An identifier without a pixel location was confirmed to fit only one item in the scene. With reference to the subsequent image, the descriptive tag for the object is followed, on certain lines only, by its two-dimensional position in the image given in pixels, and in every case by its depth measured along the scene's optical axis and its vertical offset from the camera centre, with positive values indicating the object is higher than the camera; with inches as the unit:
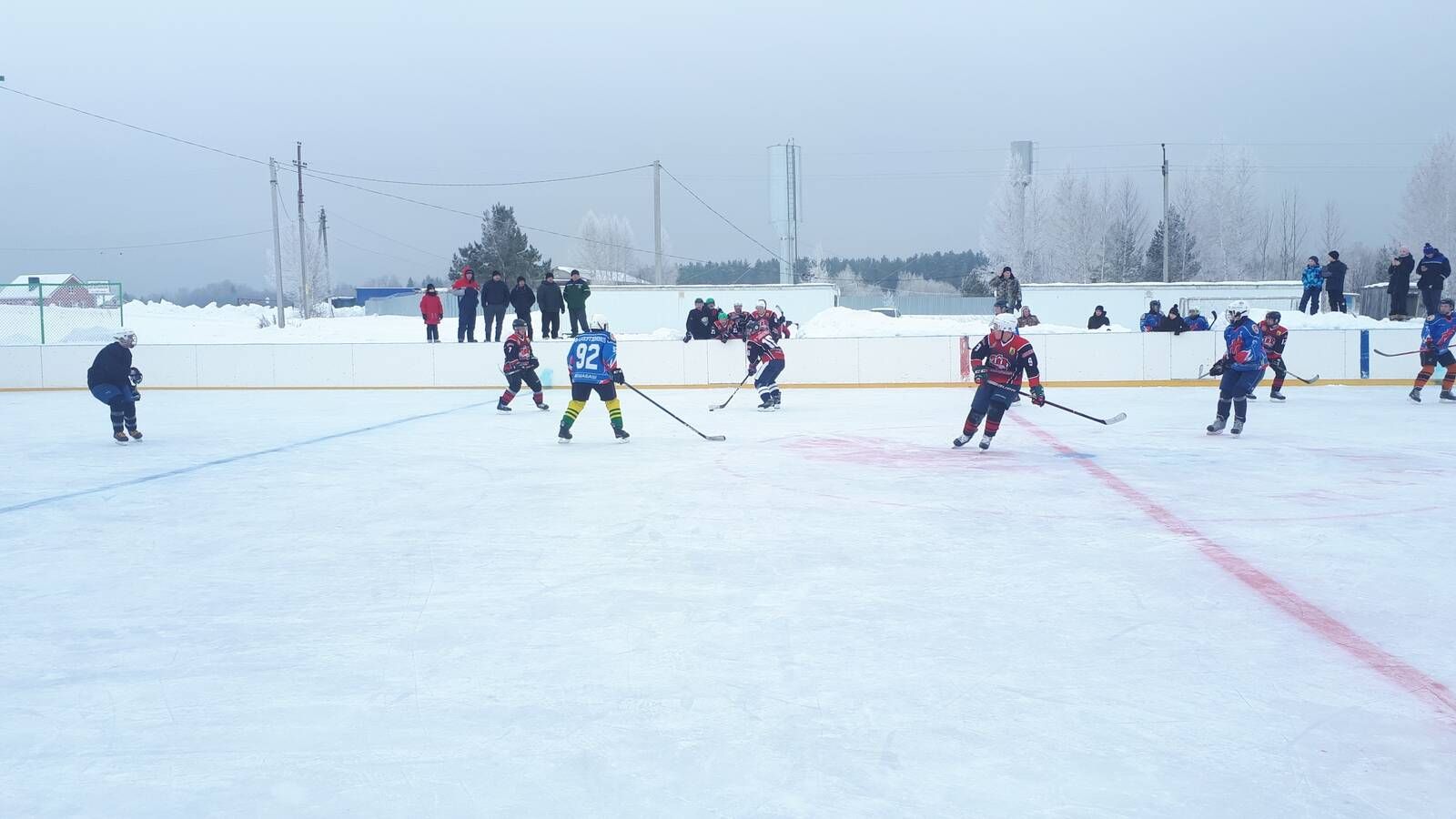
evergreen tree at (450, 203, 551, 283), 2005.4 +121.5
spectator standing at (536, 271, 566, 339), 725.9 +10.9
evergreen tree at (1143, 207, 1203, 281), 1964.8 +89.2
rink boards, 645.3 -26.8
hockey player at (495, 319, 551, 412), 507.8 -18.6
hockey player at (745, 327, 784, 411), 521.3 -23.3
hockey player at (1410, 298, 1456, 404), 499.0 -20.2
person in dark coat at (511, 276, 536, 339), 694.5 +13.0
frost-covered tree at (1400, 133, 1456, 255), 1533.0 +129.5
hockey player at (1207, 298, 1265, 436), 387.9 -21.9
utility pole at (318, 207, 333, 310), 2281.0 +173.1
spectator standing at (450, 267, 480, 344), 726.5 +15.5
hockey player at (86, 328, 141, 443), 403.5 -17.6
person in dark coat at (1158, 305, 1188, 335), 654.5 -10.1
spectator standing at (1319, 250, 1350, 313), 756.6 +15.1
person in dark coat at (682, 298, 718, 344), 698.2 -4.4
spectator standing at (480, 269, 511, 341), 727.1 +14.6
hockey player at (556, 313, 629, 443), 383.2 -16.3
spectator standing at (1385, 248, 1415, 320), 689.0 +10.4
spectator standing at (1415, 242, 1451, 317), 650.2 +12.8
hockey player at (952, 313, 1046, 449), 356.8 -18.6
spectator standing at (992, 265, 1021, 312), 712.4 +13.8
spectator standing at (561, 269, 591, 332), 721.6 +14.4
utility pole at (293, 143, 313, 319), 1300.4 +50.5
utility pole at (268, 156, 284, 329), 1231.5 +162.2
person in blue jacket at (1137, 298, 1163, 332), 696.7 -8.2
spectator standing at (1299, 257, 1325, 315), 737.2 +13.2
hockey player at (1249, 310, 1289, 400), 536.7 -19.1
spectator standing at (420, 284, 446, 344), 752.3 +6.5
